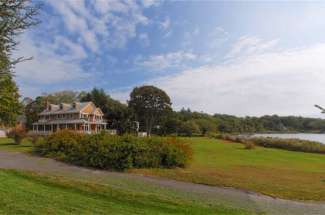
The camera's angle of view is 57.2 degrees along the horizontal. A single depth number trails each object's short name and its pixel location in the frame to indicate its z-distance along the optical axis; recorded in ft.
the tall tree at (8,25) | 27.02
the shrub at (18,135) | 115.55
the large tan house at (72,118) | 185.06
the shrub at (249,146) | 110.73
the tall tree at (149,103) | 220.43
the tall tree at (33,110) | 214.28
